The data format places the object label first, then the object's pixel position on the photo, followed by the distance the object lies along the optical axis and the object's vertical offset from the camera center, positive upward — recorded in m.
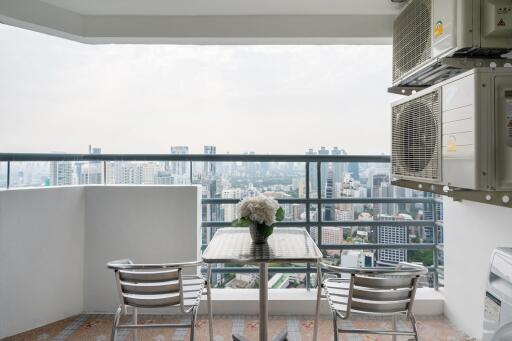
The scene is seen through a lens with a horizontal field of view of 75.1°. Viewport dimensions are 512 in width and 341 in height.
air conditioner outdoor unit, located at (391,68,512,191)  1.34 +0.18
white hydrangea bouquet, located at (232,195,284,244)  1.97 -0.26
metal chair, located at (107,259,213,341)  1.75 -0.61
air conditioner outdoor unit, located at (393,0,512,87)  1.48 +0.67
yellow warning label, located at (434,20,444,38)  1.65 +0.73
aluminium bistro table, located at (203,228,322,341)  1.74 -0.45
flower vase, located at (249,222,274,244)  2.04 -0.37
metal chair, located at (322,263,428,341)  1.67 -0.61
